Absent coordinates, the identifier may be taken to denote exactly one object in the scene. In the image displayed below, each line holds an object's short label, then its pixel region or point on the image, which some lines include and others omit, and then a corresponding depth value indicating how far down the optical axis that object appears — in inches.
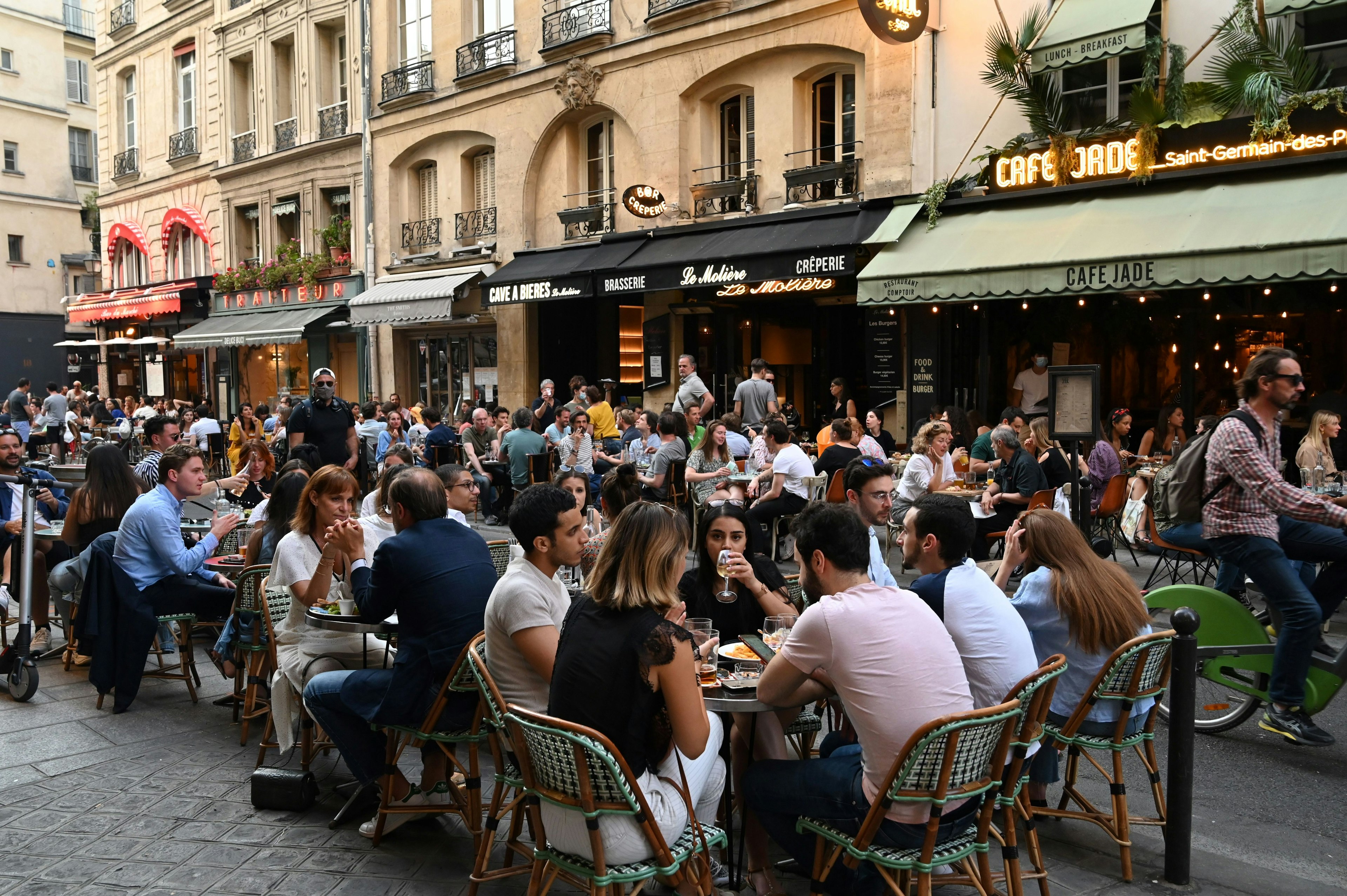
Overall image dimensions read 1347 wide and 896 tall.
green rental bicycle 193.3
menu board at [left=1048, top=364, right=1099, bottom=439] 264.1
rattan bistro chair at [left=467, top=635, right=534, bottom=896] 133.3
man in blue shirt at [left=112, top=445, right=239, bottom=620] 231.9
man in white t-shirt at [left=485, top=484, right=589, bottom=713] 139.9
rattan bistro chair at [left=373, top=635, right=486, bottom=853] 153.4
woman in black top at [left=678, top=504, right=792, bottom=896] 171.2
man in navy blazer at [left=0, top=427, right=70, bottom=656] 278.8
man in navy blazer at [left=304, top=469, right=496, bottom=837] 156.2
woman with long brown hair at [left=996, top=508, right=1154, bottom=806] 154.7
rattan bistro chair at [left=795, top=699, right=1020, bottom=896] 115.7
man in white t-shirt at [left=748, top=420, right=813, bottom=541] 364.2
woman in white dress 181.3
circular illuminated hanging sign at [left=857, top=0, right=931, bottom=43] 473.4
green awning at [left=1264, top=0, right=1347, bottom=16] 382.0
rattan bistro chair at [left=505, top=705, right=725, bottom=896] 115.3
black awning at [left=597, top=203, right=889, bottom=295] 520.4
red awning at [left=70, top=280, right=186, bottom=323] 1063.6
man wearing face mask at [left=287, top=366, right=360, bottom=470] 386.6
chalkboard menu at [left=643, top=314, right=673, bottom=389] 652.7
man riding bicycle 188.9
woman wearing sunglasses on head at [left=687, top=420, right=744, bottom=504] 398.6
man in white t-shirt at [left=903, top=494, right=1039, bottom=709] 139.2
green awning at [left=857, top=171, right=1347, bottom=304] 381.1
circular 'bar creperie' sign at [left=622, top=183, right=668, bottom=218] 615.8
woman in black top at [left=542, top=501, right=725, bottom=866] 120.0
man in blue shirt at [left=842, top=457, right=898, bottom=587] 199.9
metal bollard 144.9
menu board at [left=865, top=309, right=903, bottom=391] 530.9
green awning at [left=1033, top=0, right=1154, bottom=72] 429.4
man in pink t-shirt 120.6
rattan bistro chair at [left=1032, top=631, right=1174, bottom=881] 146.5
